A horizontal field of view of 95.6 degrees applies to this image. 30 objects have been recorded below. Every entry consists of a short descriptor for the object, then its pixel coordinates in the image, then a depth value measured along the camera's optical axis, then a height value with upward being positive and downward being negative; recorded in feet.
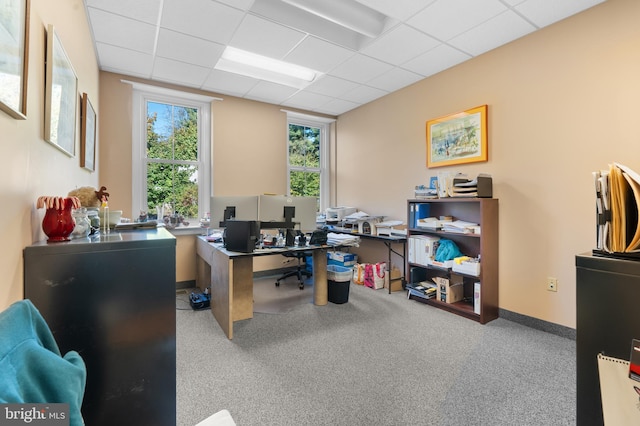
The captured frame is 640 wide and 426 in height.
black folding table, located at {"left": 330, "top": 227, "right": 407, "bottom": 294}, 12.64 -1.26
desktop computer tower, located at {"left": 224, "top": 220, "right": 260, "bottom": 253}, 8.96 -0.61
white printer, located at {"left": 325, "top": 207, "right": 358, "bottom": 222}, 15.99 +0.20
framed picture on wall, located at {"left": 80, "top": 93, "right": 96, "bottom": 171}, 7.52 +2.30
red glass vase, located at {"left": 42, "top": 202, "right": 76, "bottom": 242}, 4.03 -0.10
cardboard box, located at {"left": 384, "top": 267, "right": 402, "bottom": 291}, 12.96 -2.87
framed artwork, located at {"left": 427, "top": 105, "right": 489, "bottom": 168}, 10.47 +3.04
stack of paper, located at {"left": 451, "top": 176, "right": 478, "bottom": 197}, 9.86 +1.04
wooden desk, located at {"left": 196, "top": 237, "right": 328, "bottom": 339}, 8.67 -2.18
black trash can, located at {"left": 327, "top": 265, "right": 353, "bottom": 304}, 11.28 -2.62
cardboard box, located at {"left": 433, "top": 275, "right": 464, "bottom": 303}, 10.73 -2.73
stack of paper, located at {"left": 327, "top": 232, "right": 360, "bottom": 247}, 11.35 -0.94
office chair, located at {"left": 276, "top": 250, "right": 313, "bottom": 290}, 14.06 -2.89
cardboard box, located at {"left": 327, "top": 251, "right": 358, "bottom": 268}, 14.83 -2.19
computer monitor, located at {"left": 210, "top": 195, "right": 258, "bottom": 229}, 10.96 +0.28
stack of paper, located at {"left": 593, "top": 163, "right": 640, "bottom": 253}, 2.81 +0.07
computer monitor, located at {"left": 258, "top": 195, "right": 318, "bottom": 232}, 10.66 +0.21
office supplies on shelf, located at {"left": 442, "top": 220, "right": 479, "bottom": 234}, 10.09 -0.34
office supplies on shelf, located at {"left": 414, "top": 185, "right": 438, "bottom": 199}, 11.19 +0.99
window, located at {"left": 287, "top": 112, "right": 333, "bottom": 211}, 17.34 +3.71
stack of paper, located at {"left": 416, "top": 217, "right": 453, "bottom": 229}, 11.12 -0.21
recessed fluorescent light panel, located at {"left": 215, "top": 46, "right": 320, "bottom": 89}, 11.40 +6.24
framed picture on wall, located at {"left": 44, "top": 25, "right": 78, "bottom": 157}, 4.57 +2.14
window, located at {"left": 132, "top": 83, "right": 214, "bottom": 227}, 12.94 +2.96
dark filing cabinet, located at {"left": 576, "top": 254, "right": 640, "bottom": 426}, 2.61 -0.93
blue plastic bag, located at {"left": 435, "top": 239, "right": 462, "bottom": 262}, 10.87 -1.28
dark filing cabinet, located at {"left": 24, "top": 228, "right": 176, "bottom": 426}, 3.65 -1.33
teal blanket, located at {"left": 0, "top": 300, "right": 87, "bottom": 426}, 1.72 -0.97
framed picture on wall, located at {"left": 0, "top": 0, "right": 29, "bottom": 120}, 3.08 +1.83
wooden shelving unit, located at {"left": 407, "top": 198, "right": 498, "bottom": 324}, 9.66 -1.03
